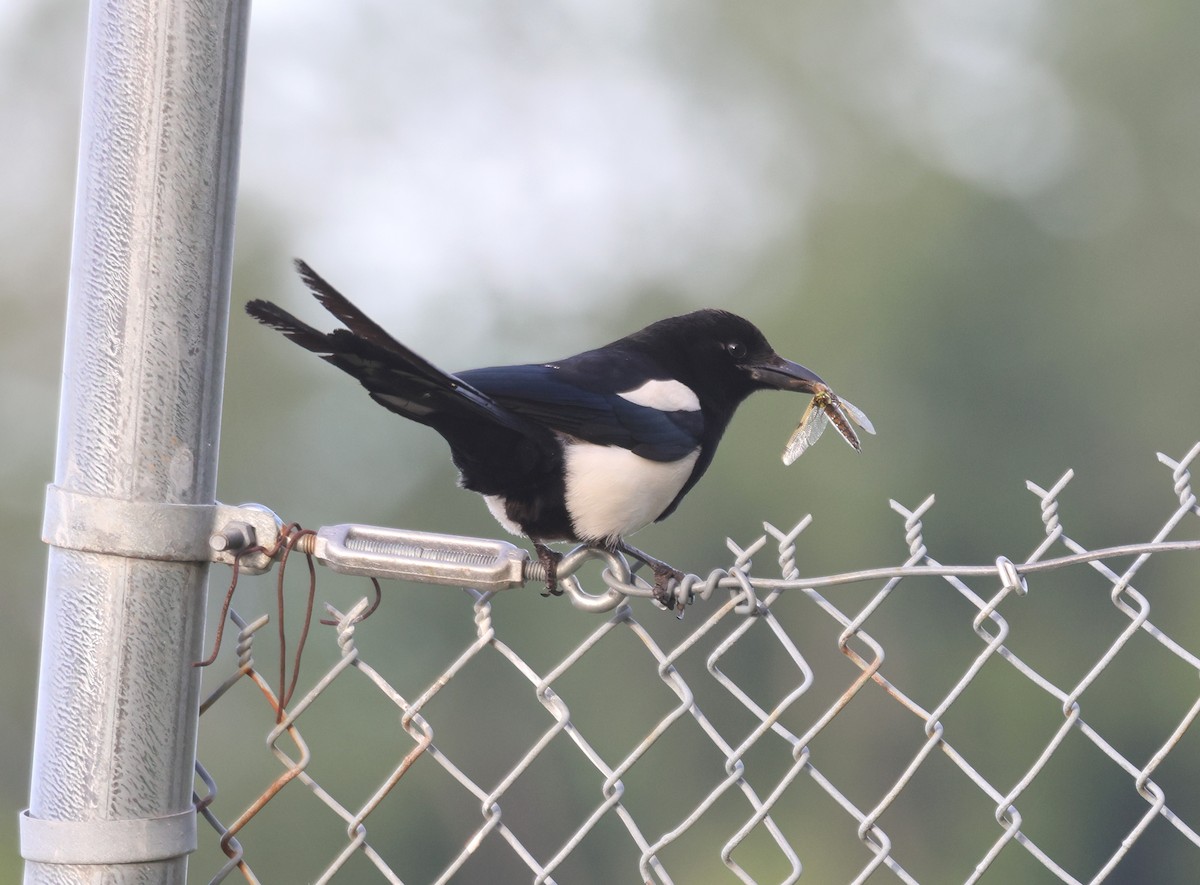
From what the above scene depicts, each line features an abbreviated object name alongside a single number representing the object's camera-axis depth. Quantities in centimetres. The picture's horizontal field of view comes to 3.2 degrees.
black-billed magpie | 1081
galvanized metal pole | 1042
